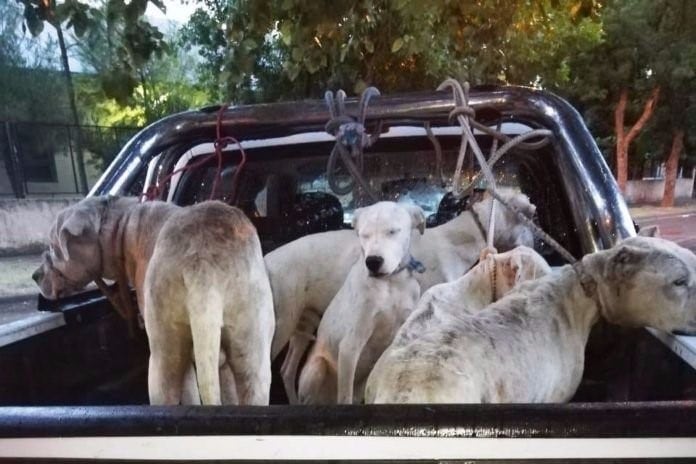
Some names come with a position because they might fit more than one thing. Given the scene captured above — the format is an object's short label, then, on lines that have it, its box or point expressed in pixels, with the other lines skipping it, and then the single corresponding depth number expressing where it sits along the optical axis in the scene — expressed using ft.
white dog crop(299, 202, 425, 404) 6.95
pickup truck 3.24
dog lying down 4.34
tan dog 5.23
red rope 7.94
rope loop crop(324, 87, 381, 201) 8.07
